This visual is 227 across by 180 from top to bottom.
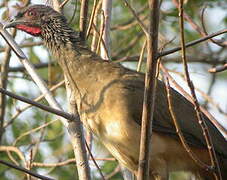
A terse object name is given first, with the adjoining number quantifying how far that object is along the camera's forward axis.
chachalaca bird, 9.38
